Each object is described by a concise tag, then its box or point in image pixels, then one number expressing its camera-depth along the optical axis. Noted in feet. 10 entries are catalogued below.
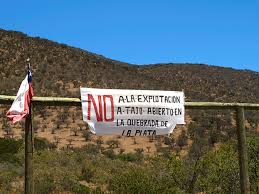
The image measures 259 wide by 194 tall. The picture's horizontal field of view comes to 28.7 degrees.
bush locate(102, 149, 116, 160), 80.71
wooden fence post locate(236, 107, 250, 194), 23.21
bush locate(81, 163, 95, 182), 61.77
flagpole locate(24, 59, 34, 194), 18.88
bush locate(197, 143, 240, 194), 39.65
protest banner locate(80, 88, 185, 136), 20.22
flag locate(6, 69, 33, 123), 18.03
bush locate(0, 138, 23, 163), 63.82
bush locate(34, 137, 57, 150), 80.41
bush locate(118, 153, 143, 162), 77.00
